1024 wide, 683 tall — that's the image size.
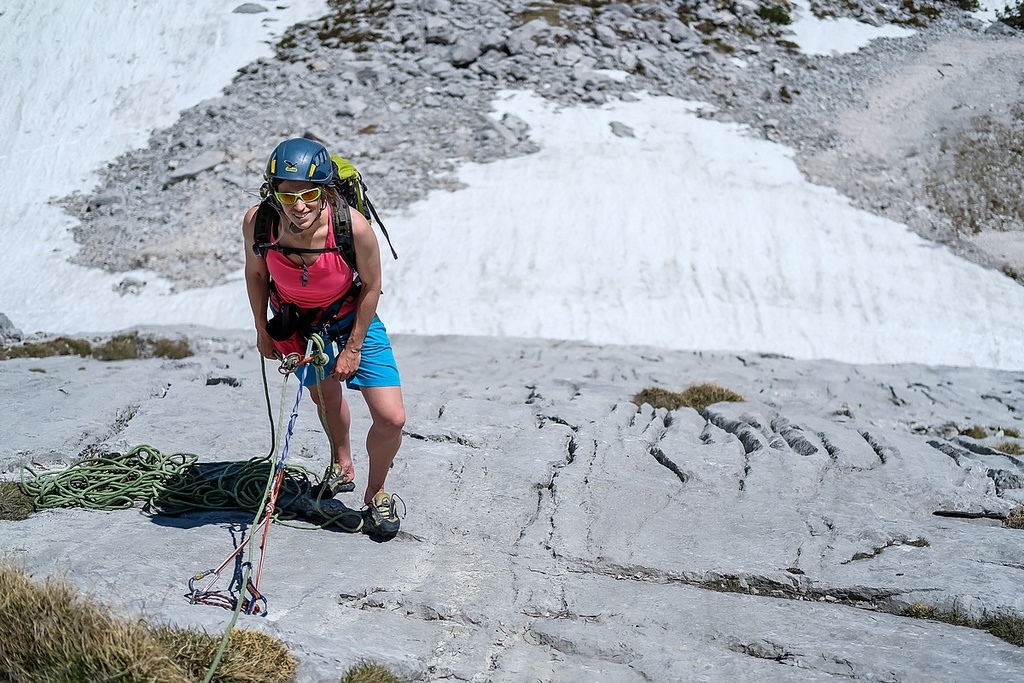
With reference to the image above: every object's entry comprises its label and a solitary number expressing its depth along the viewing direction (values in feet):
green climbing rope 21.06
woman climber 16.99
